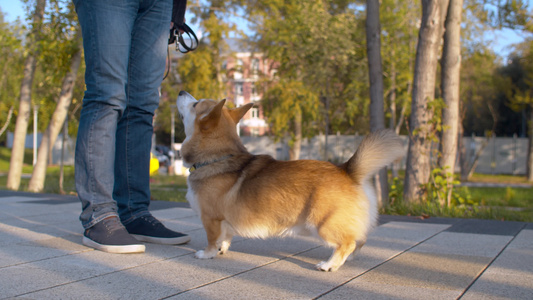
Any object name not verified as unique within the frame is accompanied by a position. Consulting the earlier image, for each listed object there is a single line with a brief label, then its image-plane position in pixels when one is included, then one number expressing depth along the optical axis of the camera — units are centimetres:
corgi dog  250
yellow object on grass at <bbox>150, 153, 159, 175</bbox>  847
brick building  2036
